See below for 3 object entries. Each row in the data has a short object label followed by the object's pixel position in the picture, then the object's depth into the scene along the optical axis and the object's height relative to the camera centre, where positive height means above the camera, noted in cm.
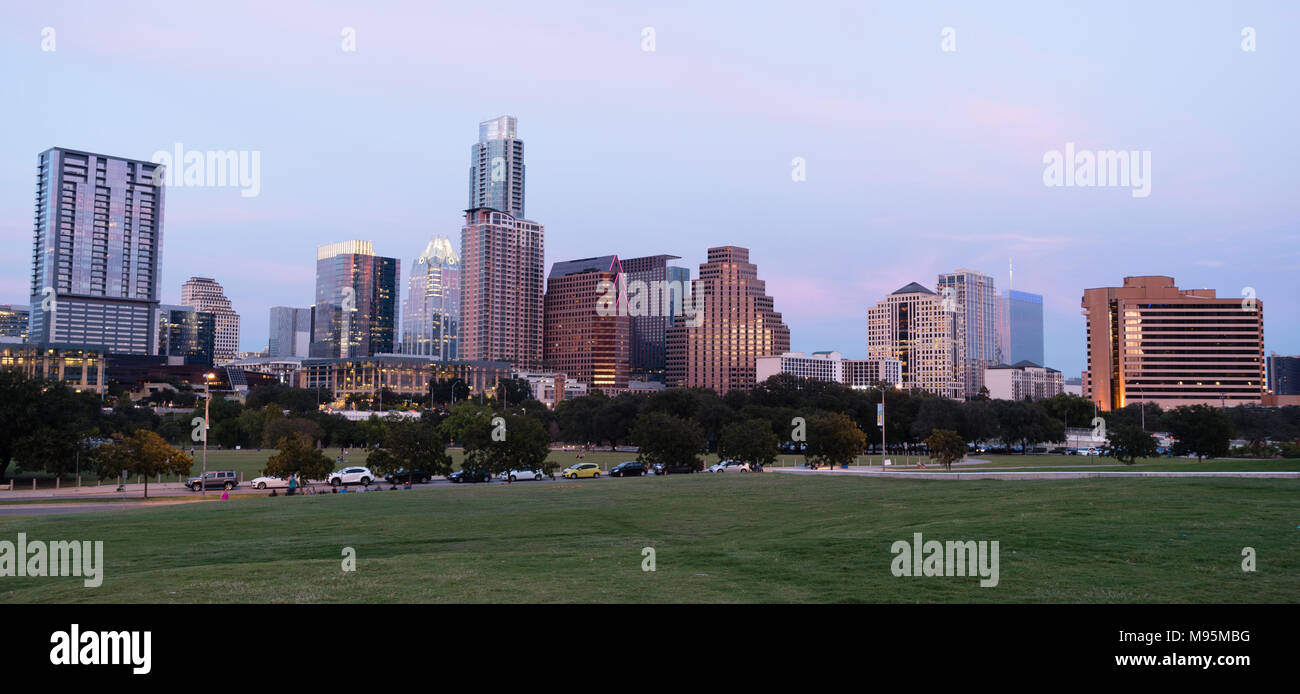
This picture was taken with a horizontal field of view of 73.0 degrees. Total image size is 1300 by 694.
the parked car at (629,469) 7244 -574
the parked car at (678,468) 7289 -562
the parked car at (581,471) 7031 -576
